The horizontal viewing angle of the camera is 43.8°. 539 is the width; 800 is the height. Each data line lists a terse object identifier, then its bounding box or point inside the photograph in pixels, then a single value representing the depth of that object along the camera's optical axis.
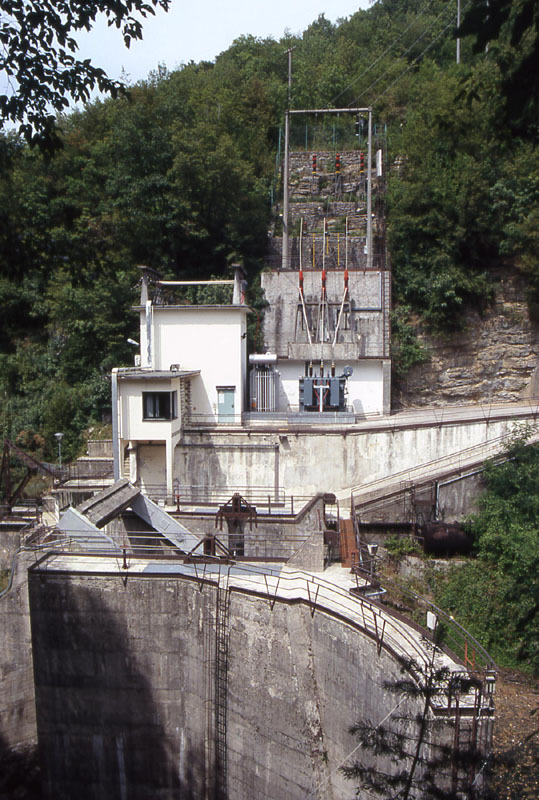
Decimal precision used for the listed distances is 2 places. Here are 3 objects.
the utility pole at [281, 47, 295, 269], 27.34
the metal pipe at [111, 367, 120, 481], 18.91
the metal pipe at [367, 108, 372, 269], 27.05
